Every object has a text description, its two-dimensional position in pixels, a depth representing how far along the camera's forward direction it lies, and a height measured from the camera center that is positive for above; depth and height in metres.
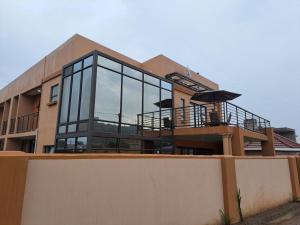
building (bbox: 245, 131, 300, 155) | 21.08 +1.35
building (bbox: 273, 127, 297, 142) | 34.06 +4.26
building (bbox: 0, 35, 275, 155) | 10.25 +2.44
